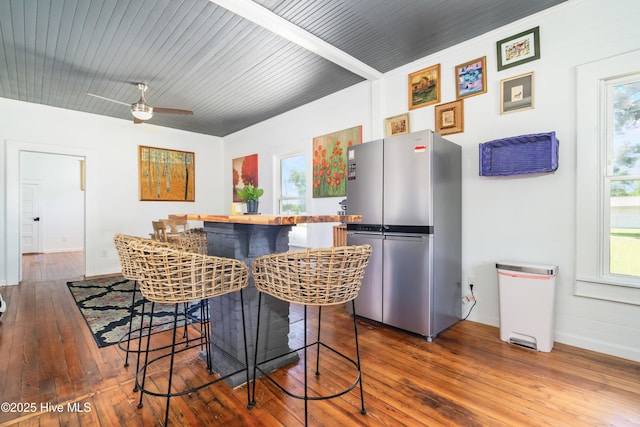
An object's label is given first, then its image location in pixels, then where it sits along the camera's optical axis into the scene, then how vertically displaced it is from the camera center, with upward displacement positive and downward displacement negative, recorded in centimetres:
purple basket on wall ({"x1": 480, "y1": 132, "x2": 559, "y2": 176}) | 230 +46
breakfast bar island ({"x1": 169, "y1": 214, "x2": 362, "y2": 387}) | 181 -62
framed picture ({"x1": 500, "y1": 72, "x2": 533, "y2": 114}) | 252 +102
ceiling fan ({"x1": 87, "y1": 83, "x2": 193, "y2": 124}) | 352 +125
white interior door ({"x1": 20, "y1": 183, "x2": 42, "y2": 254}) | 761 -17
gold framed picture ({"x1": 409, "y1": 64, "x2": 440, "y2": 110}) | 307 +132
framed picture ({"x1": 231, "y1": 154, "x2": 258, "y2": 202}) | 565 +80
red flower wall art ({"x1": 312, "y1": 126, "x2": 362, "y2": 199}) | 392 +70
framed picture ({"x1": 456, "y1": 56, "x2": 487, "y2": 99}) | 275 +127
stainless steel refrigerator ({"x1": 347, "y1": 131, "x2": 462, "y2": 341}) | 241 -16
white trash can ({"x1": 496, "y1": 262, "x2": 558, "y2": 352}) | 221 -73
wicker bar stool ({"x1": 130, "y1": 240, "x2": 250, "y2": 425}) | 132 -30
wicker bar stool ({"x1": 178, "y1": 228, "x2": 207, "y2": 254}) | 256 -27
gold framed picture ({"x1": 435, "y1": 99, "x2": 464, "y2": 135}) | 290 +94
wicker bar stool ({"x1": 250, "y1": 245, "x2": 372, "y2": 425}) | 132 -30
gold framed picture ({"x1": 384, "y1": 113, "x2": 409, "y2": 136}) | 332 +99
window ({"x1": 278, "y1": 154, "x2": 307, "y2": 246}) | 470 +36
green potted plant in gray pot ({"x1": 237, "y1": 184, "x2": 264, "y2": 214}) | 188 +9
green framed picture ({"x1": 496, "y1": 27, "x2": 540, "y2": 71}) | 247 +140
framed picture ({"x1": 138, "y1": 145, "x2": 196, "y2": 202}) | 550 +72
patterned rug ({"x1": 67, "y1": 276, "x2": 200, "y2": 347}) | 260 -106
